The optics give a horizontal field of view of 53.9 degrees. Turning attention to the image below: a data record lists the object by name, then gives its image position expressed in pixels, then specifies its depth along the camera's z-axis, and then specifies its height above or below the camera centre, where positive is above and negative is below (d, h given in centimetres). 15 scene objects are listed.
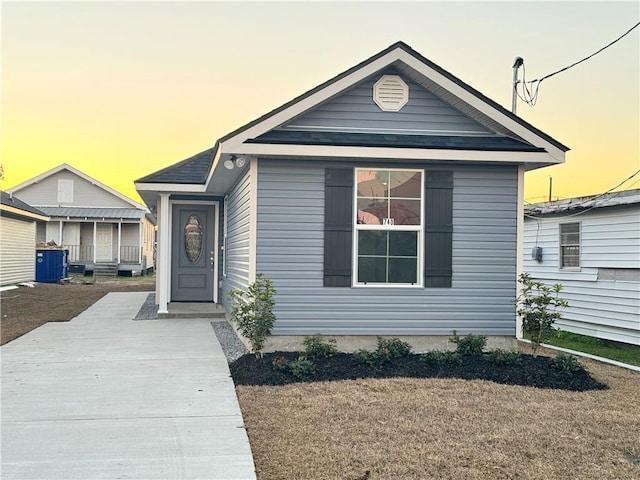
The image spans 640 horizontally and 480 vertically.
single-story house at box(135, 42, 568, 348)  848 +50
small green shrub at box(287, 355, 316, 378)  730 -156
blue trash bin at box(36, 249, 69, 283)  2511 -140
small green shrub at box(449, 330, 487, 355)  834 -142
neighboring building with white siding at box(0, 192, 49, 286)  2142 -37
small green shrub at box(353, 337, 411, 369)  783 -149
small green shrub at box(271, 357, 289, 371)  748 -156
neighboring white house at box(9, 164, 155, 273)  3247 +67
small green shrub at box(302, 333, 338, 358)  812 -146
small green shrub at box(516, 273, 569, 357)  817 -102
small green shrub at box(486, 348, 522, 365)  794 -151
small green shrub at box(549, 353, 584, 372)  773 -154
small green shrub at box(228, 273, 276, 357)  796 -104
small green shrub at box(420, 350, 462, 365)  802 -155
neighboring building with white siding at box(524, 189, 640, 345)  1159 -36
